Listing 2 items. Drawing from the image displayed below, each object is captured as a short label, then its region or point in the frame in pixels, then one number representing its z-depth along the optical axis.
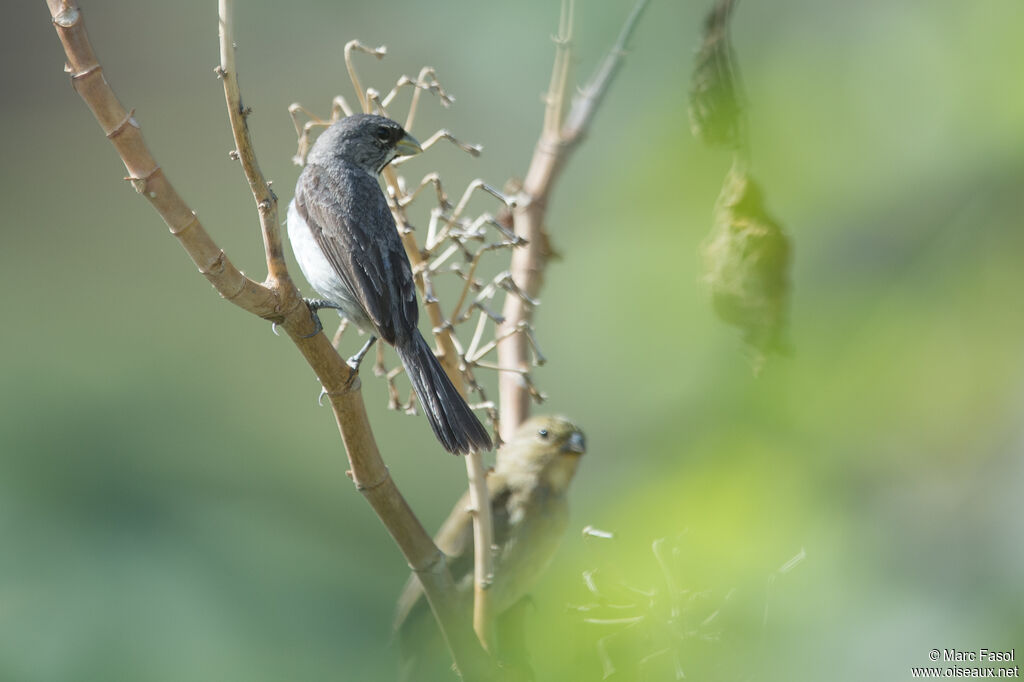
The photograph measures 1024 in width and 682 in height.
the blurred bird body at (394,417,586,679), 6.39
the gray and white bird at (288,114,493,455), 4.70
